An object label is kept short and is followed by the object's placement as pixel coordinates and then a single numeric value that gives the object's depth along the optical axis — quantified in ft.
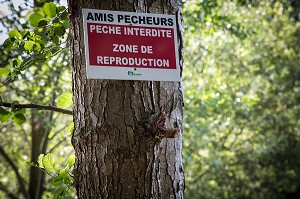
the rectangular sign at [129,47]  11.76
